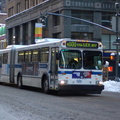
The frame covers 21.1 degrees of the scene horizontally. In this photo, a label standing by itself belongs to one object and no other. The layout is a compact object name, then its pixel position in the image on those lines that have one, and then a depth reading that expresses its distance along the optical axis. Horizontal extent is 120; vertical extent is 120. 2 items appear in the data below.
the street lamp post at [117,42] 27.52
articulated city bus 16.84
